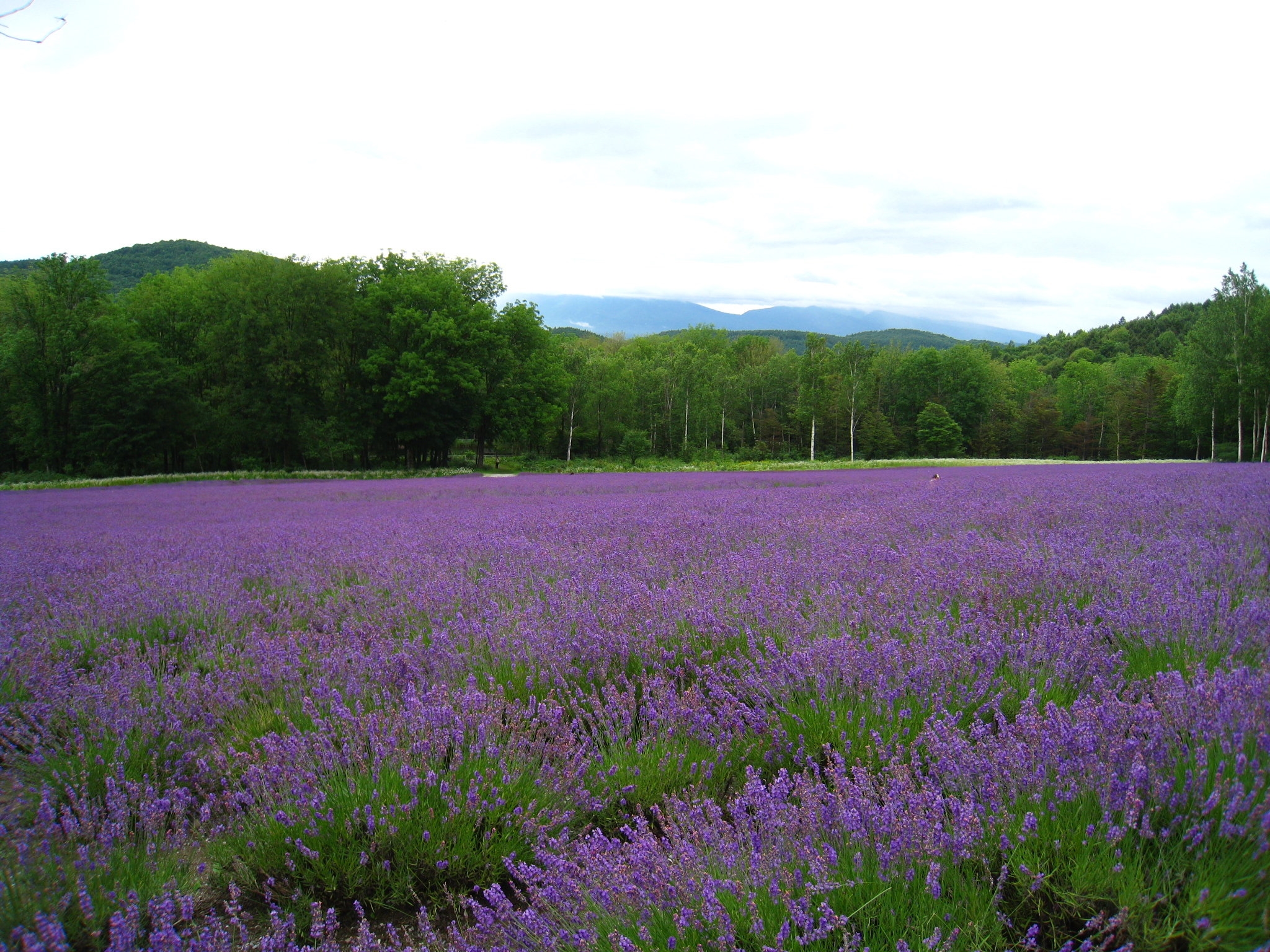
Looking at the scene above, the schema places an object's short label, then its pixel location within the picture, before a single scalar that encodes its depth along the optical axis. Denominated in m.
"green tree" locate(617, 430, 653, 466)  45.69
